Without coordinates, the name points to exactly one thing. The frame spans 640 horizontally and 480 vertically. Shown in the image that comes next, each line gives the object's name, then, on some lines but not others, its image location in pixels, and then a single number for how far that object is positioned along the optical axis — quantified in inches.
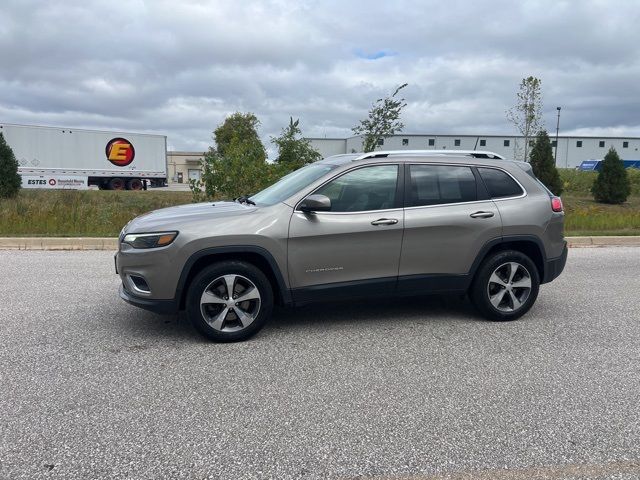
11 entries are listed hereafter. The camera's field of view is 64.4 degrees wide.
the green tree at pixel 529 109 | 971.9
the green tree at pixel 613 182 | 882.8
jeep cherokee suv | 177.9
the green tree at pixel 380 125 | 615.5
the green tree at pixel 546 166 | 849.2
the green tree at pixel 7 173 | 684.7
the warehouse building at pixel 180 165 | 3267.7
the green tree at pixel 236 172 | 544.7
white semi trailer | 1259.8
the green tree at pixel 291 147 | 799.7
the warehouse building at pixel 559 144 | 3014.3
